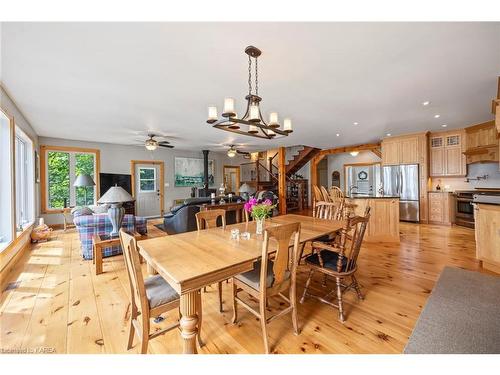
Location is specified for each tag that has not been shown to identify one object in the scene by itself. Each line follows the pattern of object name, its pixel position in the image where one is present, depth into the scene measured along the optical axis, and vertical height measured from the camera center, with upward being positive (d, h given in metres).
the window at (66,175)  6.05 +0.42
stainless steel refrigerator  6.05 -0.12
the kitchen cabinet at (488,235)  2.76 -0.70
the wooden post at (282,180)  7.58 +0.21
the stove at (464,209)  5.14 -0.64
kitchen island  4.18 -0.69
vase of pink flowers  2.18 -0.25
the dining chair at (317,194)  5.92 -0.25
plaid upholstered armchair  3.48 -0.67
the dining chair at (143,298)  1.33 -0.76
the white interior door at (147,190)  7.73 -0.09
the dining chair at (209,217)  2.44 -0.36
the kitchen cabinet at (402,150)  6.02 +1.01
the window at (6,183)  3.15 +0.10
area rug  1.60 -1.21
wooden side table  2.93 -0.80
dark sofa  4.41 -0.65
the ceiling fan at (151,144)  5.48 +1.13
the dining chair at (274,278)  1.53 -0.74
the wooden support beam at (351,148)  7.29 +1.34
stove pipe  8.30 +0.72
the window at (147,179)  7.81 +0.32
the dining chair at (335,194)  5.08 -0.22
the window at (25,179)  4.20 +0.22
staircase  8.39 +1.19
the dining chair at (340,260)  1.92 -0.77
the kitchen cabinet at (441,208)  5.69 -0.67
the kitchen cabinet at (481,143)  4.88 +0.95
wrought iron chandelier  2.22 +0.79
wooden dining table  1.27 -0.50
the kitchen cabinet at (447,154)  5.62 +0.81
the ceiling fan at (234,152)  7.15 +1.42
